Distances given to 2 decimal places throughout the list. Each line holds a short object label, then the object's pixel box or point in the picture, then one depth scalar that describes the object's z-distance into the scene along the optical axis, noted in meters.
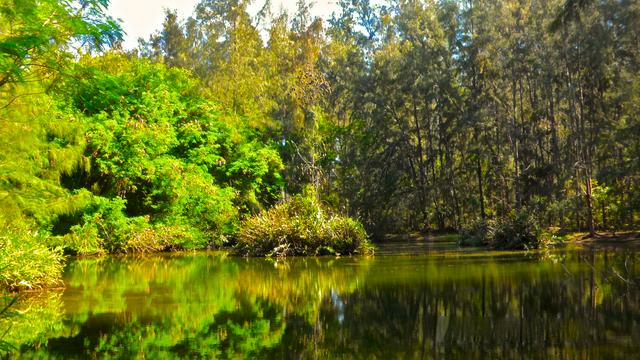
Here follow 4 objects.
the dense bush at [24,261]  13.60
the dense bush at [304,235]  25.47
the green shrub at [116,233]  27.97
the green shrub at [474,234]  30.58
